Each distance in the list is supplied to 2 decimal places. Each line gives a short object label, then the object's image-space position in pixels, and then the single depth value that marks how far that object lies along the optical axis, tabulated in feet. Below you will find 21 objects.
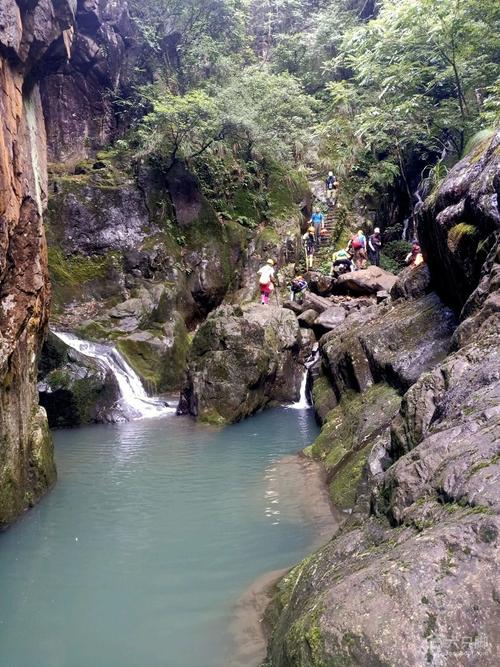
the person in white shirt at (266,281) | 59.36
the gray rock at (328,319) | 57.77
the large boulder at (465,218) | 22.29
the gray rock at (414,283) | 35.25
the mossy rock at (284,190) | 84.02
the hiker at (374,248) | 73.05
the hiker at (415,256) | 50.67
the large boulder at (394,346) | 27.91
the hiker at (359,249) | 71.39
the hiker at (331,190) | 91.29
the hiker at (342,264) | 71.15
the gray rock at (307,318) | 61.16
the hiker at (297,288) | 70.90
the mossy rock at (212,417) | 42.52
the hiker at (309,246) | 75.92
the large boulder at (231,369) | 44.04
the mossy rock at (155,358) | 51.88
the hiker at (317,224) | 76.50
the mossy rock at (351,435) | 23.75
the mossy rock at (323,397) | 38.91
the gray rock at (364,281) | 64.23
